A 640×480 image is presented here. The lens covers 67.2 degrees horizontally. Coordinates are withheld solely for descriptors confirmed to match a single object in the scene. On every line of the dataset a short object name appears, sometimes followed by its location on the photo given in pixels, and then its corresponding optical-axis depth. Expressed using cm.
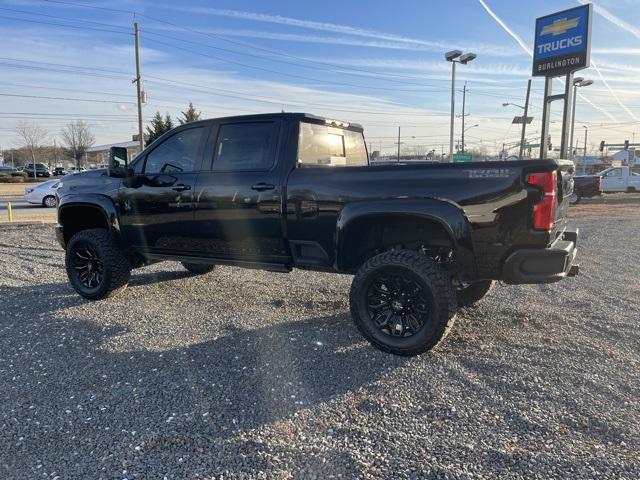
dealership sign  1463
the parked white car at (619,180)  2575
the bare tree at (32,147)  7670
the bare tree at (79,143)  6962
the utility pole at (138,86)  3056
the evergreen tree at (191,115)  4262
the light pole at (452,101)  3167
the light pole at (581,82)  3568
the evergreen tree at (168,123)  4409
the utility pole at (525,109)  3977
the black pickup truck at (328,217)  358
